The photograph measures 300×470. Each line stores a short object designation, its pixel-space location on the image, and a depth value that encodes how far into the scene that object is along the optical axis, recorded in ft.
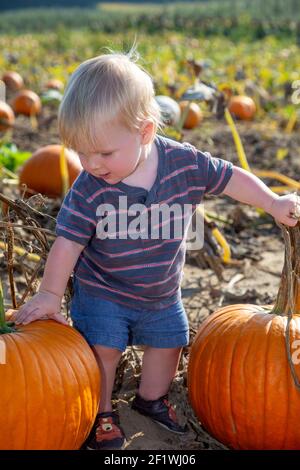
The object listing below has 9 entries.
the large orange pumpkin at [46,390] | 6.91
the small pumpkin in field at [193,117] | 25.65
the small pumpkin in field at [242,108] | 28.27
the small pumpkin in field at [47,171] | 15.93
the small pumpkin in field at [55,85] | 31.77
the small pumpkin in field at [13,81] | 35.07
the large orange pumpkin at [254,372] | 7.68
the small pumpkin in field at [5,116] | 23.32
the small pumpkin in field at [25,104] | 28.94
